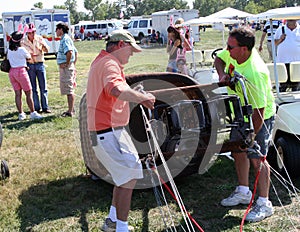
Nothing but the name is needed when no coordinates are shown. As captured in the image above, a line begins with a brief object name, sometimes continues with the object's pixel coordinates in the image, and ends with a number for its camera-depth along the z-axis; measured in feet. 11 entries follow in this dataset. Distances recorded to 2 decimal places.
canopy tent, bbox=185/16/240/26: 33.10
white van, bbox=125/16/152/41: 125.51
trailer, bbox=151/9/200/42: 110.73
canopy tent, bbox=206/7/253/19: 49.11
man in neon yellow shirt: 12.76
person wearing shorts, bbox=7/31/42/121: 26.91
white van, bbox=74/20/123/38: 164.67
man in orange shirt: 11.36
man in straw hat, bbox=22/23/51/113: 29.19
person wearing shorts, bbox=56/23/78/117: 27.04
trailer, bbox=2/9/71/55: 81.20
